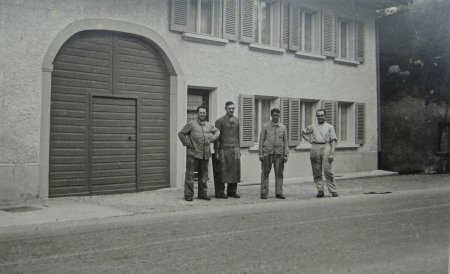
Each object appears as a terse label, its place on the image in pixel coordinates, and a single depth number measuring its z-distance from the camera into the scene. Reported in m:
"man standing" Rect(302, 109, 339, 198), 11.54
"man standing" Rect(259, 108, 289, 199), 11.28
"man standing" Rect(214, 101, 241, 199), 11.10
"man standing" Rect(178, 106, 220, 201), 10.66
